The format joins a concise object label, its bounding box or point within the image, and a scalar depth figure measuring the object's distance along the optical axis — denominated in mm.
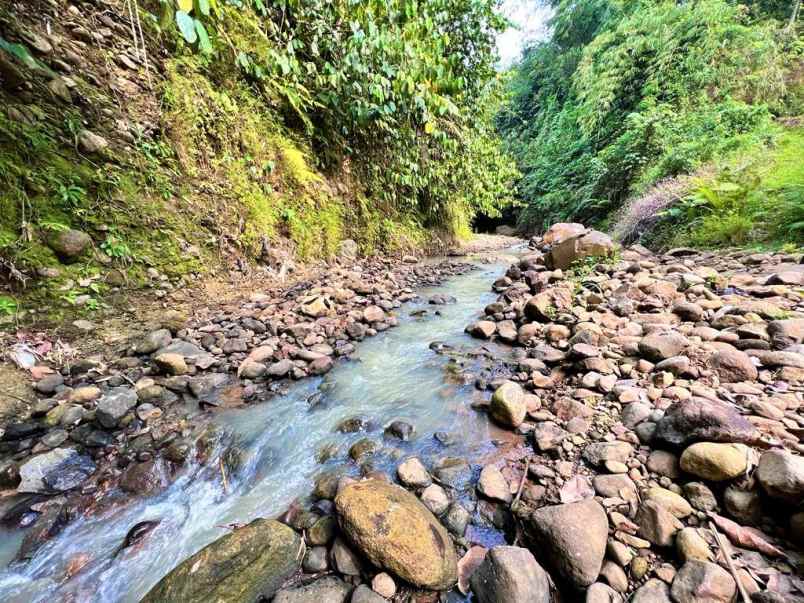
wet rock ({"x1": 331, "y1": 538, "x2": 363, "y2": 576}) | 1275
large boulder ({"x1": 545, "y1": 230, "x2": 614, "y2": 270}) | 4641
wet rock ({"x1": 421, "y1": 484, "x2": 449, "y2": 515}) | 1512
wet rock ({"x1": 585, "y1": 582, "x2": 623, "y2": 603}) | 1061
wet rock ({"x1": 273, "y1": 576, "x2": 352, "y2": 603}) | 1180
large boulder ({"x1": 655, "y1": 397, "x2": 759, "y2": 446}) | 1354
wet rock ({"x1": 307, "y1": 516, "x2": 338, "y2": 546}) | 1400
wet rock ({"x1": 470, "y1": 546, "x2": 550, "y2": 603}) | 1099
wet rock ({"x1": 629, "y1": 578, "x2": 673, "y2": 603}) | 1030
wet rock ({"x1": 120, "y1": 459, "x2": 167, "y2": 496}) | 1805
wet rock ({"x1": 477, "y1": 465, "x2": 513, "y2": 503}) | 1518
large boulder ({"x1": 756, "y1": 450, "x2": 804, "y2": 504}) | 1087
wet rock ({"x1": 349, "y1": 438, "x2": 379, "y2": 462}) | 1948
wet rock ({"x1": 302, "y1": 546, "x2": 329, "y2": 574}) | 1314
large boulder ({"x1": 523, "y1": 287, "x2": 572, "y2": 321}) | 3221
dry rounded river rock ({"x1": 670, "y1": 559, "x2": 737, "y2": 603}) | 973
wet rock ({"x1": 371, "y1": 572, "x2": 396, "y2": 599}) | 1193
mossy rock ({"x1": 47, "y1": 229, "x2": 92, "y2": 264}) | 2600
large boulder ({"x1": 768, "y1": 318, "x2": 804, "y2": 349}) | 1979
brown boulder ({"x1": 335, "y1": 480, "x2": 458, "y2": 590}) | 1221
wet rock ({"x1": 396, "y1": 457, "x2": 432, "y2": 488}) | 1650
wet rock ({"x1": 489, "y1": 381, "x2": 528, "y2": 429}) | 1971
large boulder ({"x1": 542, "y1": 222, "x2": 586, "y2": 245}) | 6071
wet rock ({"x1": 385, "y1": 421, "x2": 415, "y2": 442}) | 2064
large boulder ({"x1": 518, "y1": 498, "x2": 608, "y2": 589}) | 1127
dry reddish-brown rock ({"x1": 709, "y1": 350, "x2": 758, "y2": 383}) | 1798
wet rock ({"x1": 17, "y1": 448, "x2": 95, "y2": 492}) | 1715
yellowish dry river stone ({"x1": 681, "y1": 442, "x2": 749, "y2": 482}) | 1234
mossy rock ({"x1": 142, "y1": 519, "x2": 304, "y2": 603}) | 1202
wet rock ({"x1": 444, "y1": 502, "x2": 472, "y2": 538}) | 1420
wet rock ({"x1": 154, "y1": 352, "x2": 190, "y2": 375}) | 2543
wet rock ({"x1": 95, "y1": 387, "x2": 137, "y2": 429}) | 2062
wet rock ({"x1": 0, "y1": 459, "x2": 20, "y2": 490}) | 1704
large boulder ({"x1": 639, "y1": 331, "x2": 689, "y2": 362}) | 2141
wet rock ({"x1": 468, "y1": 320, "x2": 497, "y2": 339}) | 3346
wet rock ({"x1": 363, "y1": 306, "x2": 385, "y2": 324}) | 3876
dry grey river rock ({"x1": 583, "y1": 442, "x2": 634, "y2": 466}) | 1544
